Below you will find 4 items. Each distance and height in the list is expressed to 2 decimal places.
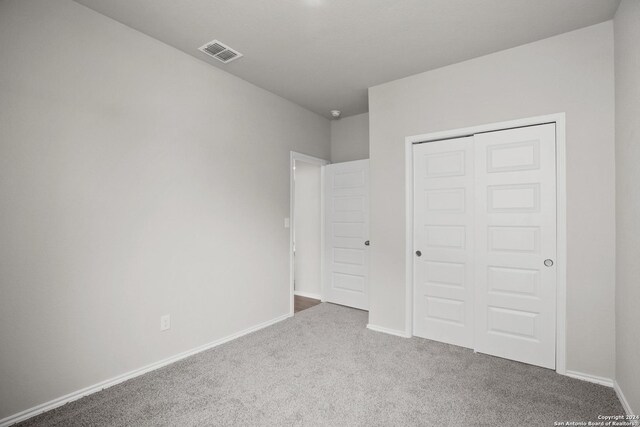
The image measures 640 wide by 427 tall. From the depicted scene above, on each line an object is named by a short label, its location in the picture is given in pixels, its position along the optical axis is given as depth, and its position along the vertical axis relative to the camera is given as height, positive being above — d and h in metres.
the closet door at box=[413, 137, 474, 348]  2.94 -0.27
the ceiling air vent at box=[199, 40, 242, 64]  2.65 +1.50
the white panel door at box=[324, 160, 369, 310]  4.21 -0.27
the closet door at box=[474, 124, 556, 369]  2.54 -0.26
